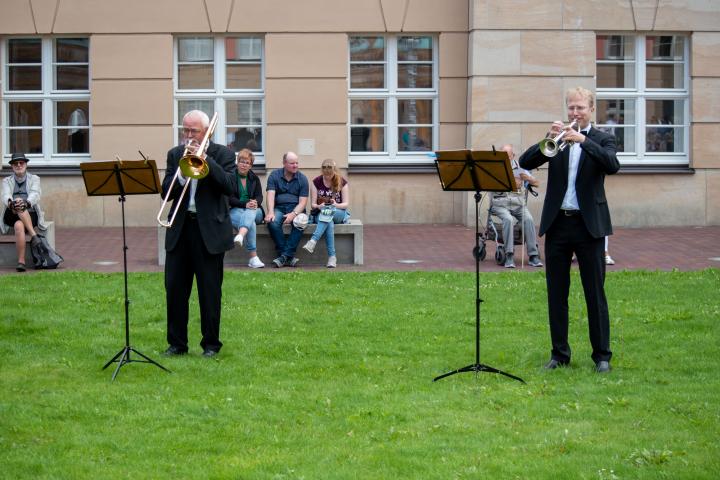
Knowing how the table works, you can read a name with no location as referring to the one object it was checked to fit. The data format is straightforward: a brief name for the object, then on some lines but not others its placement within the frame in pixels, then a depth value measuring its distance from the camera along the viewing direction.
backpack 16.06
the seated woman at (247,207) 16.25
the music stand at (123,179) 9.91
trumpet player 9.45
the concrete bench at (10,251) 16.22
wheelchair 16.42
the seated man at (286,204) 16.42
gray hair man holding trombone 10.01
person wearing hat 15.94
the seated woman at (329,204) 16.39
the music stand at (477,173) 9.22
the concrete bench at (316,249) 16.56
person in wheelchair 16.27
